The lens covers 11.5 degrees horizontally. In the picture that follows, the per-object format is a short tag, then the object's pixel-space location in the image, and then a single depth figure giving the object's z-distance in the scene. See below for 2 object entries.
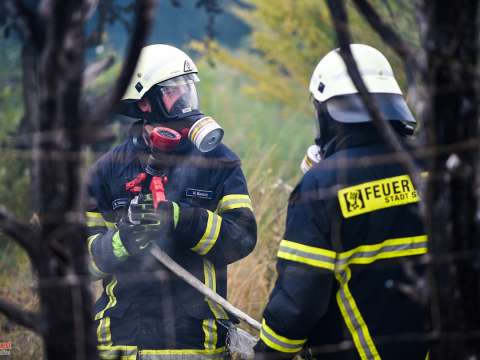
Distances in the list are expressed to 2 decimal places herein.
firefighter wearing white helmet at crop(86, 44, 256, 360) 7.28
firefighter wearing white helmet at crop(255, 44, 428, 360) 6.86
